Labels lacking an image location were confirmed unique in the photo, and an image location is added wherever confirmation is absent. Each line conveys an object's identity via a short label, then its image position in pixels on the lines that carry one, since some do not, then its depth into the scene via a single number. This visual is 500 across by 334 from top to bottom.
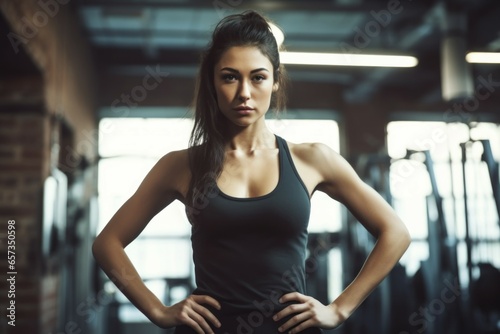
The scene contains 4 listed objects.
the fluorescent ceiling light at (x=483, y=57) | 5.48
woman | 1.27
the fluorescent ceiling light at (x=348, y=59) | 5.44
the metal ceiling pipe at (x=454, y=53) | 5.59
